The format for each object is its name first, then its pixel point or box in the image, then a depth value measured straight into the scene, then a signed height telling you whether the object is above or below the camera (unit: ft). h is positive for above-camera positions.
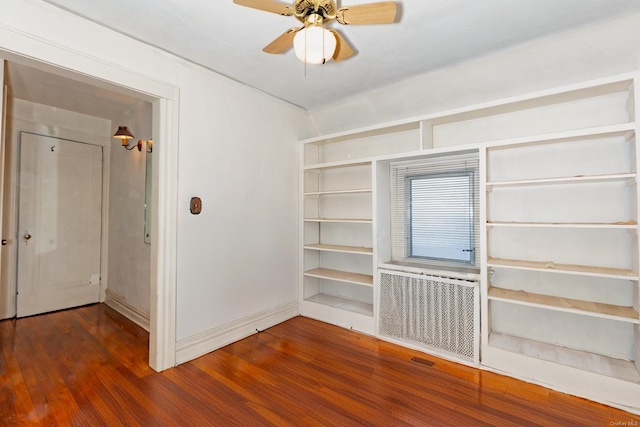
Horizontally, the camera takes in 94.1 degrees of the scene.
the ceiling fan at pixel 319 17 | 5.05 +3.55
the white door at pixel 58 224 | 11.64 -0.36
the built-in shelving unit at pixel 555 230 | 6.78 -0.33
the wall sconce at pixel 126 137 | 10.83 +2.95
